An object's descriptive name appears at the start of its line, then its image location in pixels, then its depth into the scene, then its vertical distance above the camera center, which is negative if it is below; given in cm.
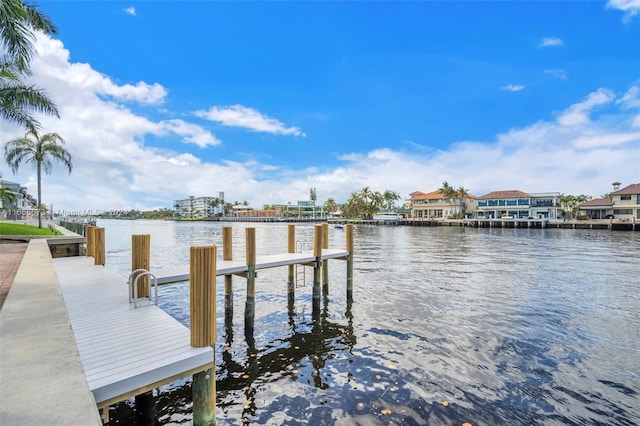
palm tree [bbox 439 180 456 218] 9550 +645
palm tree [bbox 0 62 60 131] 1564 +571
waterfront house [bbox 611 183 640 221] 6612 +215
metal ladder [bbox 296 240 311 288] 1742 -341
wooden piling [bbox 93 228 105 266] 1156 -103
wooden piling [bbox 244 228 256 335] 1081 -194
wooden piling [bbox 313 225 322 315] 1263 -187
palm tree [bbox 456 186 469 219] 9644 +538
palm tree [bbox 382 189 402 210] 12544 +654
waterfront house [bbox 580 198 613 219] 7309 +115
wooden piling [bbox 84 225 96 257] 1198 -78
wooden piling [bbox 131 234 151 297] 815 -81
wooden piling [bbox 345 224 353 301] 1430 -194
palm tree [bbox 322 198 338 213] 17138 +562
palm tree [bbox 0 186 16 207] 2953 +225
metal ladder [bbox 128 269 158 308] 685 -150
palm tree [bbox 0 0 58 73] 977 +613
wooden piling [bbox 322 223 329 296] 1435 -260
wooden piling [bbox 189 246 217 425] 482 -145
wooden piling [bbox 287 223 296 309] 1374 -225
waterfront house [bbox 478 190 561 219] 8150 +237
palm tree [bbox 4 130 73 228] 2877 +592
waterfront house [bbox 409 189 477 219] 9675 +282
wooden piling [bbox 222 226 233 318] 1173 -228
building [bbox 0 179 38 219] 5122 +512
